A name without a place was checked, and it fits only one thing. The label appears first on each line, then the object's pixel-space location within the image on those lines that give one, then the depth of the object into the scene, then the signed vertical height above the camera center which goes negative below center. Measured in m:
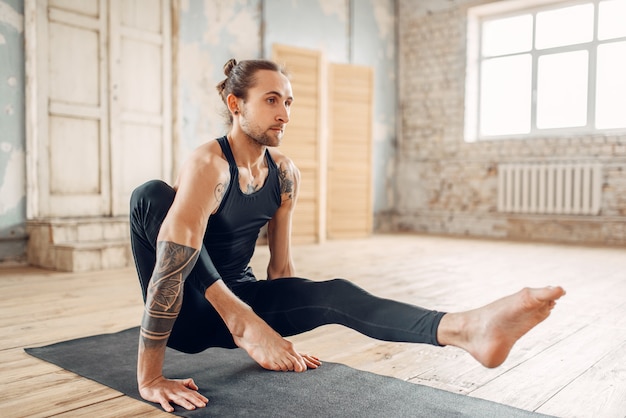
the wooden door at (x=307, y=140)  5.81 +0.47
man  1.31 -0.27
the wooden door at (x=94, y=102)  4.29 +0.66
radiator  6.05 -0.01
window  6.15 +1.39
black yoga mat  1.43 -0.59
